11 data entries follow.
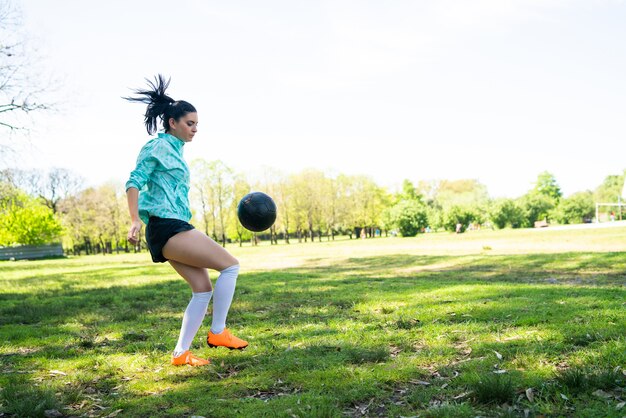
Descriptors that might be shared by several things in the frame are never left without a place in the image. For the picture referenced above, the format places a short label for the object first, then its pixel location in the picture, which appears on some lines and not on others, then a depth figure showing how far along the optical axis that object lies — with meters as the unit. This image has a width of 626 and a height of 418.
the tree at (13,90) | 16.84
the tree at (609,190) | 99.40
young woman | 4.40
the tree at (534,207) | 73.56
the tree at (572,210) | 80.81
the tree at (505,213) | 66.94
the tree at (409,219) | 60.12
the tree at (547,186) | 88.00
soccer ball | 6.18
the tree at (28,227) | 45.47
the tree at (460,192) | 92.69
